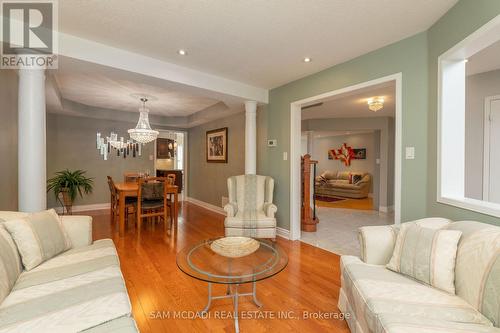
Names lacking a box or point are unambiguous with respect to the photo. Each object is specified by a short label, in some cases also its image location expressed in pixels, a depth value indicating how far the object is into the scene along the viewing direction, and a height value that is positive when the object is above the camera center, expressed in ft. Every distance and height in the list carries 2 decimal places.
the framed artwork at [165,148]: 29.20 +1.95
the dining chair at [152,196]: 12.90 -1.97
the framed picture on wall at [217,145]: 17.47 +1.44
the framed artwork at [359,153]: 27.33 +1.30
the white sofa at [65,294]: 3.40 -2.32
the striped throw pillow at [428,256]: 4.58 -1.93
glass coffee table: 4.97 -2.43
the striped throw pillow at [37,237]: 5.06 -1.74
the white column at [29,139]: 7.06 +0.73
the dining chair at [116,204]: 13.93 -2.53
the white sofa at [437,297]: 3.66 -2.45
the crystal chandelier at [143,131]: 13.74 +1.92
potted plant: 15.35 -1.48
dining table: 12.27 -1.73
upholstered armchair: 10.46 -2.20
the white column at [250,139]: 13.01 +1.40
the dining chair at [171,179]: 14.03 -1.03
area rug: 24.24 -3.79
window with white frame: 5.75 +1.43
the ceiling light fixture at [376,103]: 13.33 +3.56
